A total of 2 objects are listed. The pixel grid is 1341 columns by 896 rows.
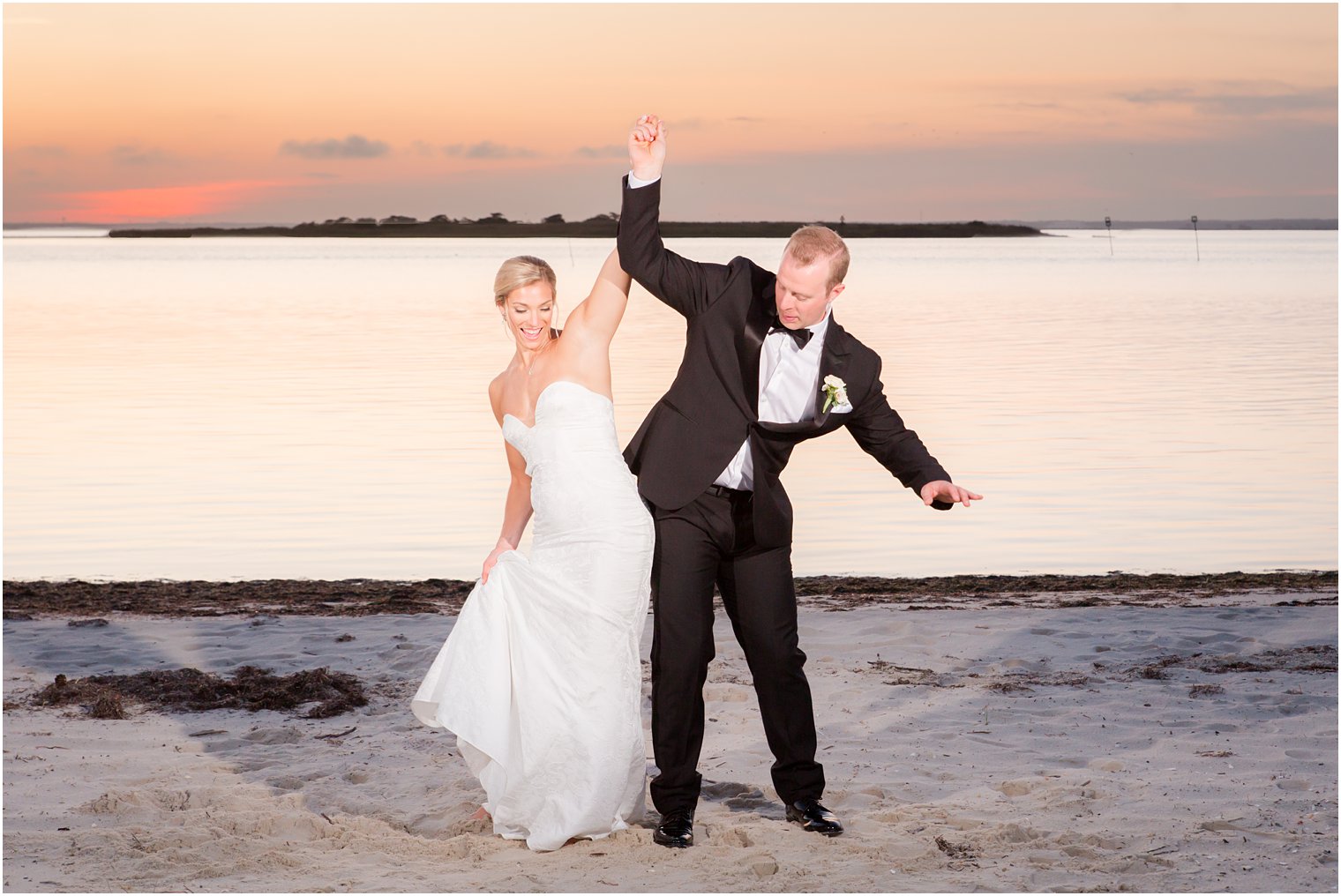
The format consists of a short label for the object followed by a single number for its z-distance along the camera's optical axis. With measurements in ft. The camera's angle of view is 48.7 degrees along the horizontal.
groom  16.02
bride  16.29
